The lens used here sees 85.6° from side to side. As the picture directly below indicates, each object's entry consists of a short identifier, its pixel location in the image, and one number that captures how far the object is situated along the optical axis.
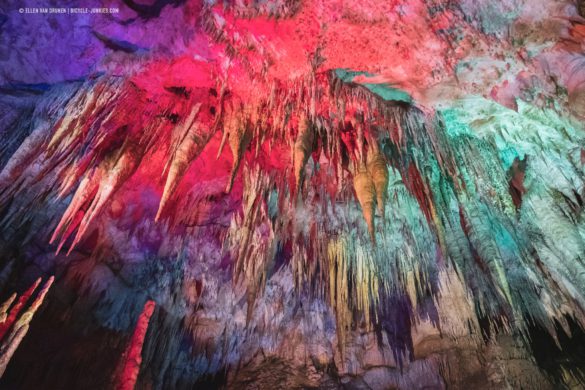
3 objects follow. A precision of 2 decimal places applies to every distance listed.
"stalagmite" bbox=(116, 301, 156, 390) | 6.34
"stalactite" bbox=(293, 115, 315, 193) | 4.11
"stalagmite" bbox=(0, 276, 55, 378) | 4.82
